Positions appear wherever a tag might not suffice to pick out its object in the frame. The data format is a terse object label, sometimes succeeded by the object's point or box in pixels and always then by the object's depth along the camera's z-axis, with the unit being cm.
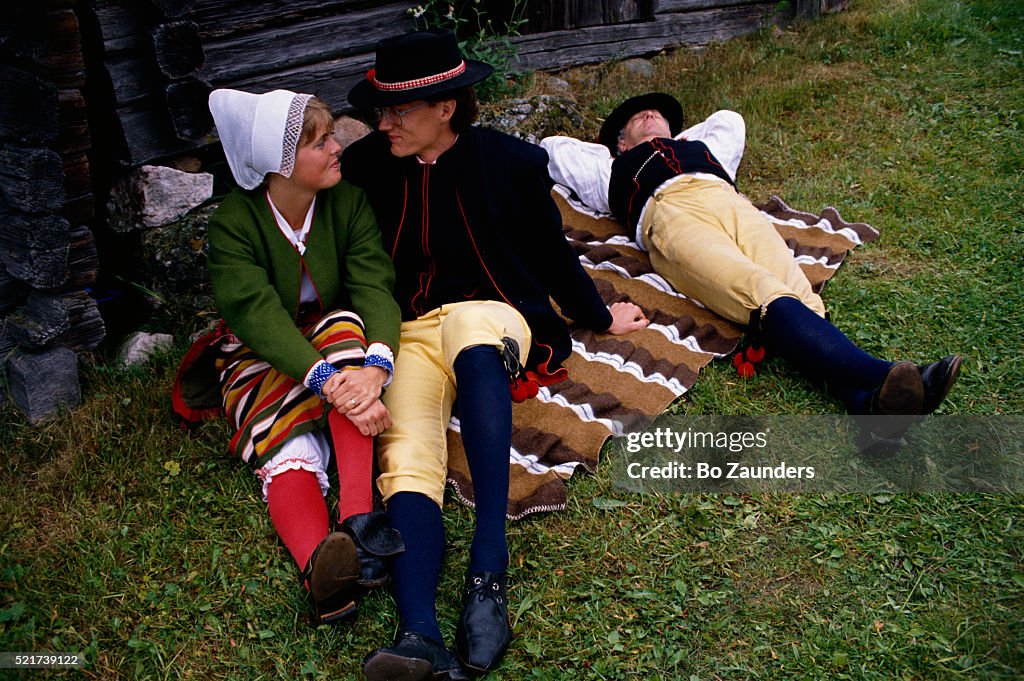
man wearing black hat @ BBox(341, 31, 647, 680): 276
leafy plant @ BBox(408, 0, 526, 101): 556
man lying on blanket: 337
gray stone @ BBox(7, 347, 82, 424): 362
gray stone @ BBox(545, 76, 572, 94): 629
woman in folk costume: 297
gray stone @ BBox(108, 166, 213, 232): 422
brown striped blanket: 339
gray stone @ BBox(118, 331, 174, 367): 404
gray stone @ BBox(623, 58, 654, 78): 686
